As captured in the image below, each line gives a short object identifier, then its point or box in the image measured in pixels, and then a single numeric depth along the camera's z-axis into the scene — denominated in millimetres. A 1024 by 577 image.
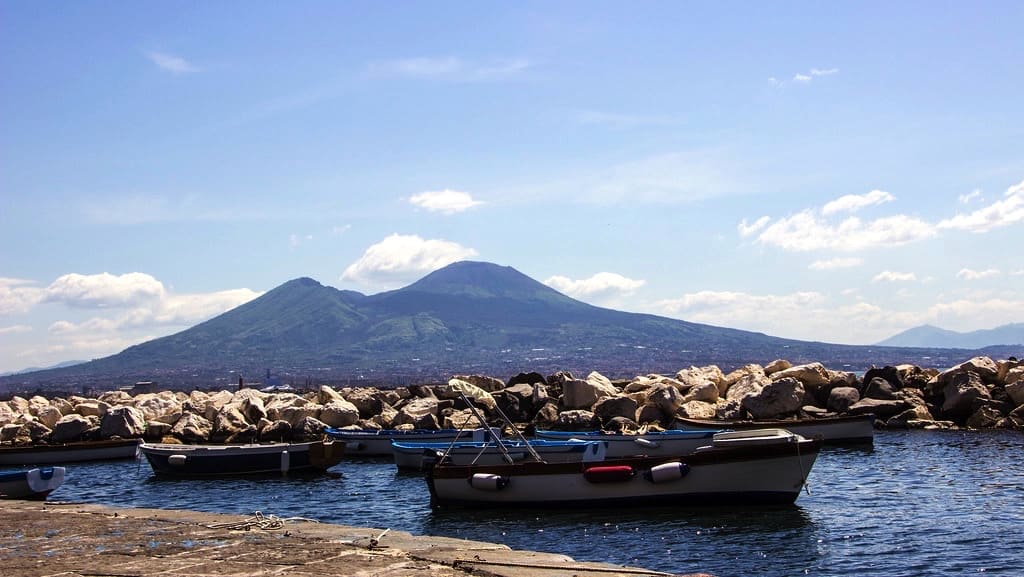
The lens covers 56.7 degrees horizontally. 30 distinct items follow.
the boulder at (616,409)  45125
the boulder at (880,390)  46156
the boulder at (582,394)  47094
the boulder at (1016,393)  43156
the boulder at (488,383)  53969
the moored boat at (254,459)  35312
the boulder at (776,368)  51169
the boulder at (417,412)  45516
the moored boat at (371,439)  40312
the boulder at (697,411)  44688
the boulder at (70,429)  47750
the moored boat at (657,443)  33156
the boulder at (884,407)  44656
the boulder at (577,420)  44031
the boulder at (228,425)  47375
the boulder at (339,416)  47219
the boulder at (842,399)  43594
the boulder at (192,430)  47312
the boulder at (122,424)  47812
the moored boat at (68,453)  42844
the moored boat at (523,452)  30281
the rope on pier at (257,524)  19283
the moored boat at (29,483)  26969
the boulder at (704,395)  47625
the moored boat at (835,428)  38875
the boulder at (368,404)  51562
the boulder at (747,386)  45500
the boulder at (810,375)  46344
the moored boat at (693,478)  24281
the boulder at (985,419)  42406
